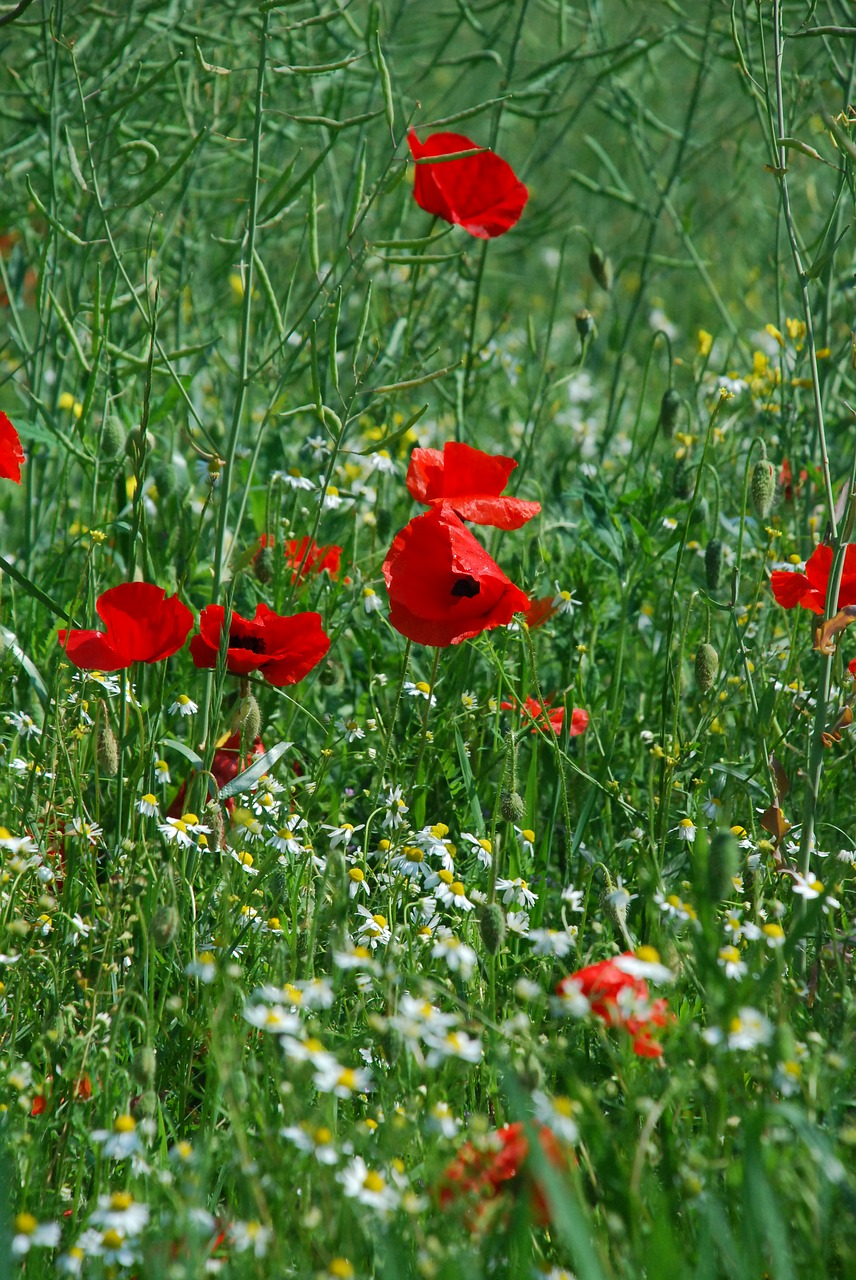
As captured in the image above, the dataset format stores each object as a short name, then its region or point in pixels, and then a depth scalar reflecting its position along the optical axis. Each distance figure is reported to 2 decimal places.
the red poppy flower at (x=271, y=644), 4.04
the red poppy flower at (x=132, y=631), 4.01
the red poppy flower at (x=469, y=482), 4.06
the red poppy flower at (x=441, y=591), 4.03
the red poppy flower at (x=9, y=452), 4.03
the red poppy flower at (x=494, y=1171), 3.84
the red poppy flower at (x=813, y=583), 4.03
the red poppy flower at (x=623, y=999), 3.87
